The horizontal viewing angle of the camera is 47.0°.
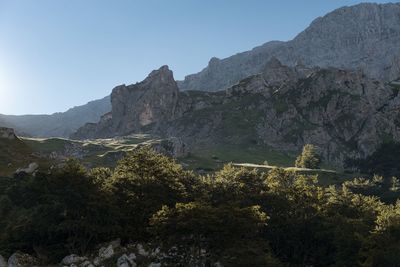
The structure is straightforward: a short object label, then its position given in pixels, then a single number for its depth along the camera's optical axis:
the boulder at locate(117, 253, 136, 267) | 59.81
